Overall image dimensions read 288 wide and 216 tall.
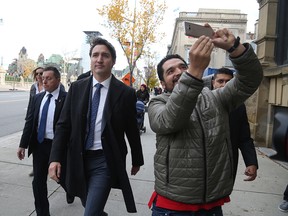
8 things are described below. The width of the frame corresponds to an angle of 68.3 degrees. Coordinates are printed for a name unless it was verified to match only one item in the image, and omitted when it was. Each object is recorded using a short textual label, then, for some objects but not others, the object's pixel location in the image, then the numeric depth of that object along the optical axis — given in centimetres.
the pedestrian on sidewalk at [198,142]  127
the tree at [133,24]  1474
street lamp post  1477
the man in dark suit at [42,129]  250
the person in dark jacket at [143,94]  805
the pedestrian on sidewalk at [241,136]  213
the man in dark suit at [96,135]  189
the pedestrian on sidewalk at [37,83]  381
